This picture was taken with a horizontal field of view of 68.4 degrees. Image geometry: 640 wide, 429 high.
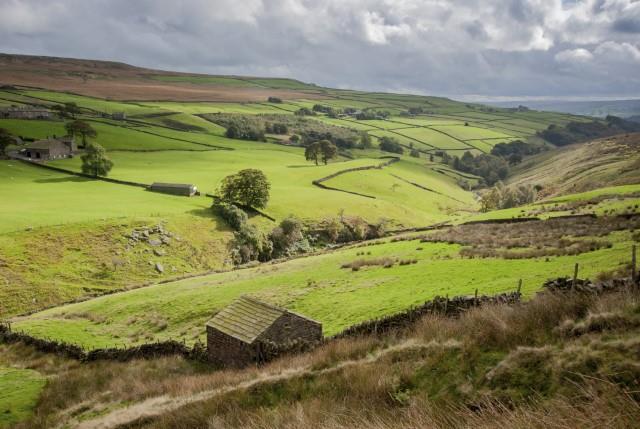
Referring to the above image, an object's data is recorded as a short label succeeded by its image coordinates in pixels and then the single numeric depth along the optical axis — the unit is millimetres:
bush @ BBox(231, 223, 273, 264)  68250
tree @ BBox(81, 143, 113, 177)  94812
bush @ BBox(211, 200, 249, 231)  74625
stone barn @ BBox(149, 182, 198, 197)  86688
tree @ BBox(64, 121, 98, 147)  120938
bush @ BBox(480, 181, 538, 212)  88438
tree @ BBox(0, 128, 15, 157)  103669
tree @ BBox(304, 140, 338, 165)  138750
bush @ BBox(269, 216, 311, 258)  73062
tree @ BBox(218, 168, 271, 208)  80562
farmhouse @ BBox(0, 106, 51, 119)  137125
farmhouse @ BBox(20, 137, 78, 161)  106875
